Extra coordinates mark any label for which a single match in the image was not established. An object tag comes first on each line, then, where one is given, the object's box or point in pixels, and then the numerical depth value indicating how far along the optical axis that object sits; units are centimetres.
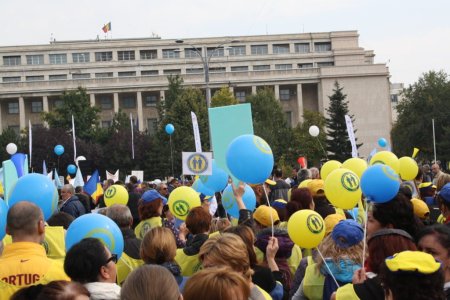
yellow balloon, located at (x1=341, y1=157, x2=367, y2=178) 744
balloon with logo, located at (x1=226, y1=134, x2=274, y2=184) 551
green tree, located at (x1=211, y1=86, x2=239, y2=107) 5412
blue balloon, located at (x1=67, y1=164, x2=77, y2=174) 2508
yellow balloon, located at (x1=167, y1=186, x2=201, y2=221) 754
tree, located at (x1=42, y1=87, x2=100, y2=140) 6338
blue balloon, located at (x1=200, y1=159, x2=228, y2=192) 924
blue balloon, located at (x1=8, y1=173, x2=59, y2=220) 569
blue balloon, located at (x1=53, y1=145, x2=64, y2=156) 2681
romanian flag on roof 9150
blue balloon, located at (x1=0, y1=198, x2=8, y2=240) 533
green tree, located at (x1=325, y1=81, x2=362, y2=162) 5500
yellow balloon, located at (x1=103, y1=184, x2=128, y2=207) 892
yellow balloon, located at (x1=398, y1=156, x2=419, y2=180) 945
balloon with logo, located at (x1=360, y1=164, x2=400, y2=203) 529
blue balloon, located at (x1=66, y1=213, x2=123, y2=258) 477
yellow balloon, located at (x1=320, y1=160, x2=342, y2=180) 875
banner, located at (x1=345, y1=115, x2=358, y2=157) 1282
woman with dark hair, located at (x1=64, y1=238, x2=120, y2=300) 368
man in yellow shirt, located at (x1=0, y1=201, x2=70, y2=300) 404
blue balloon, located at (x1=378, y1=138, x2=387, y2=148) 1767
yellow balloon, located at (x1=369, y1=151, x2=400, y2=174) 848
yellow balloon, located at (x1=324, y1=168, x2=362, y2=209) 575
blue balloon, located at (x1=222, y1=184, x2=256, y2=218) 778
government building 8000
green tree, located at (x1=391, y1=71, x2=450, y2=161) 5391
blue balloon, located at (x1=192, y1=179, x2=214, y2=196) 947
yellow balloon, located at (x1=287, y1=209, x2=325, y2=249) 498
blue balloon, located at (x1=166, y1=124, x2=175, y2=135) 2545
